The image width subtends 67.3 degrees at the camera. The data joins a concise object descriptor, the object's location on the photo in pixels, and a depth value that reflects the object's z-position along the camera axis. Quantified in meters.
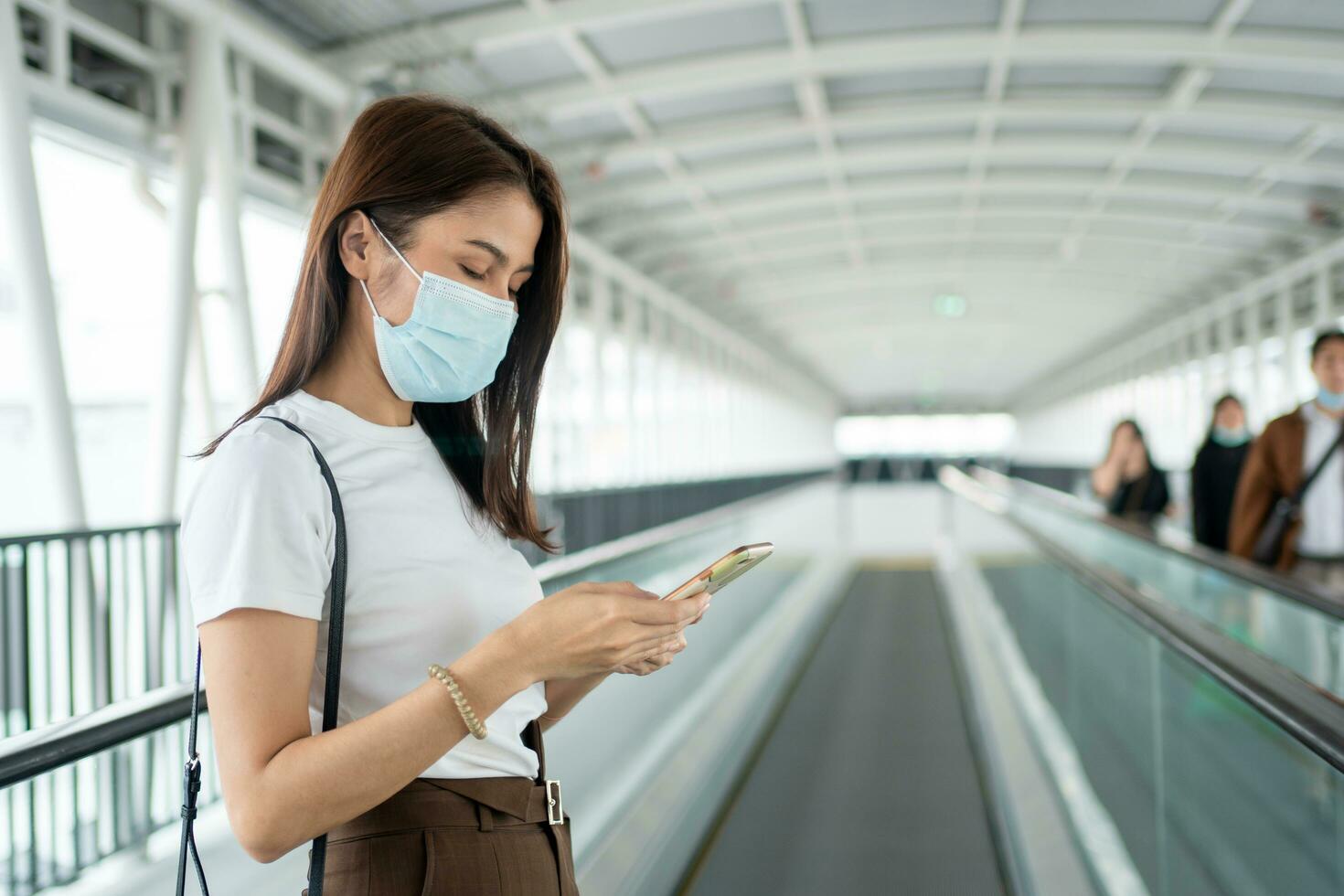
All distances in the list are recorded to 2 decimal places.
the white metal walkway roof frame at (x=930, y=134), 9.95
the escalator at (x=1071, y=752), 2.30
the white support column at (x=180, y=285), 7.15
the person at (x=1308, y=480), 4.76
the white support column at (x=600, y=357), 17.11
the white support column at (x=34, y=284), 5.54
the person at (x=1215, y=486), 6.62
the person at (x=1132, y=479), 8.06
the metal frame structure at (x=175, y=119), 5.91
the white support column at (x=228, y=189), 7.44
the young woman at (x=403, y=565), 1.03
